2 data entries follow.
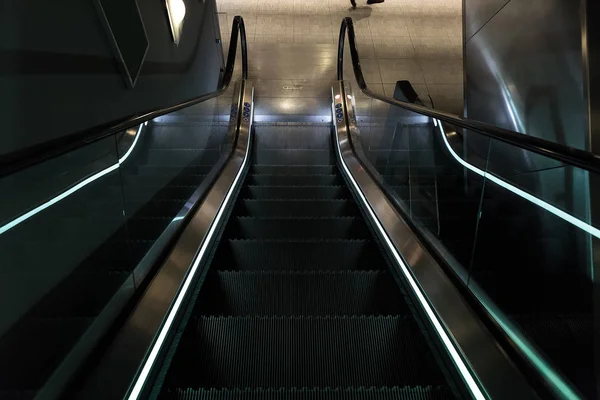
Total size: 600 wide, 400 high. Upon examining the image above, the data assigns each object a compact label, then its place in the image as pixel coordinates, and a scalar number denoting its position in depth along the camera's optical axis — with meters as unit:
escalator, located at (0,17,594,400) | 1.66
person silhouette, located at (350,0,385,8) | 12.49
